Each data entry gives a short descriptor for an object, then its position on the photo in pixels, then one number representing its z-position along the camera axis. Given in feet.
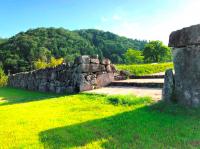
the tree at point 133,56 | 124.01
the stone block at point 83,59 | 14.93
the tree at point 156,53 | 119.53
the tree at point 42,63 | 67.91
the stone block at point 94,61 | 15.27
